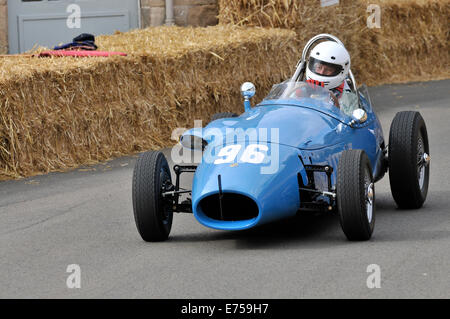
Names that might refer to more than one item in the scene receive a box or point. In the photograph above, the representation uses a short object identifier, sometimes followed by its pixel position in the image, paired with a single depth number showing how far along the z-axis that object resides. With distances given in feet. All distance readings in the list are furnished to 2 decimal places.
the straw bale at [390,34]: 97.84
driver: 51.44
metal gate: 93.35
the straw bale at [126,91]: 60.80
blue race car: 38.99
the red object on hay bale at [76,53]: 69.48
